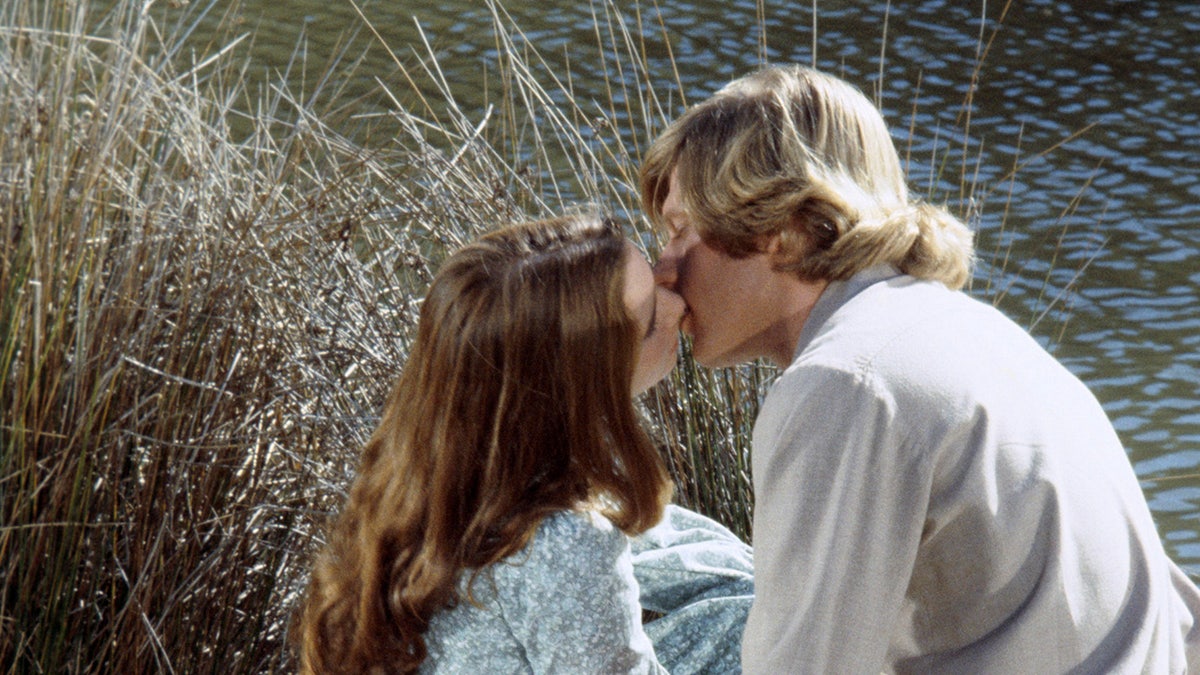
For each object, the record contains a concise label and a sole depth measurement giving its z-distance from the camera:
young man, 3.08
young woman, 3.24
